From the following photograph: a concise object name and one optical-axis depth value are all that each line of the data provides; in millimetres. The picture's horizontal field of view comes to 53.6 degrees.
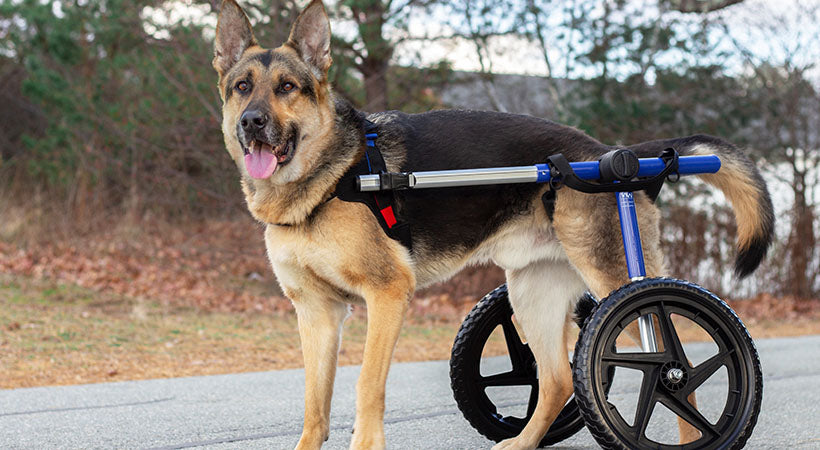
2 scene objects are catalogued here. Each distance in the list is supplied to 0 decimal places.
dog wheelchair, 3334
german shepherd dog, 3719
